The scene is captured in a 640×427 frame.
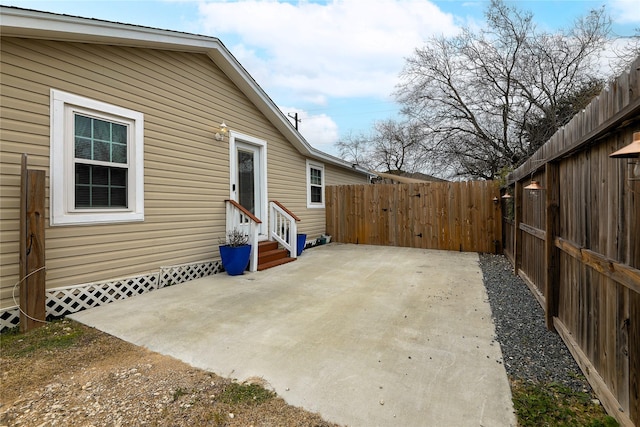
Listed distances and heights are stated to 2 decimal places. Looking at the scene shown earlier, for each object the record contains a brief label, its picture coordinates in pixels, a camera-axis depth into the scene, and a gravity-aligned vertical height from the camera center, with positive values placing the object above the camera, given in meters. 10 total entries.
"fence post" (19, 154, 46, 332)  3.09 -0.36
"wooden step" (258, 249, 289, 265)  6.05 -0.87
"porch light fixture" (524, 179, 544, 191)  3.34 +0.30
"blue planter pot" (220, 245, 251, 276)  5.25 -0.77
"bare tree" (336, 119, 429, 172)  23.03 +5.50
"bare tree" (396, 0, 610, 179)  10.77 +5.20
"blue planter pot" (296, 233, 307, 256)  7.39 -0.72
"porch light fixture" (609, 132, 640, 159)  1.19 +0.25
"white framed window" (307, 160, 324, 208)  9.12 +0.93
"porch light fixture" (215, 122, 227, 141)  5.75 +1.60
